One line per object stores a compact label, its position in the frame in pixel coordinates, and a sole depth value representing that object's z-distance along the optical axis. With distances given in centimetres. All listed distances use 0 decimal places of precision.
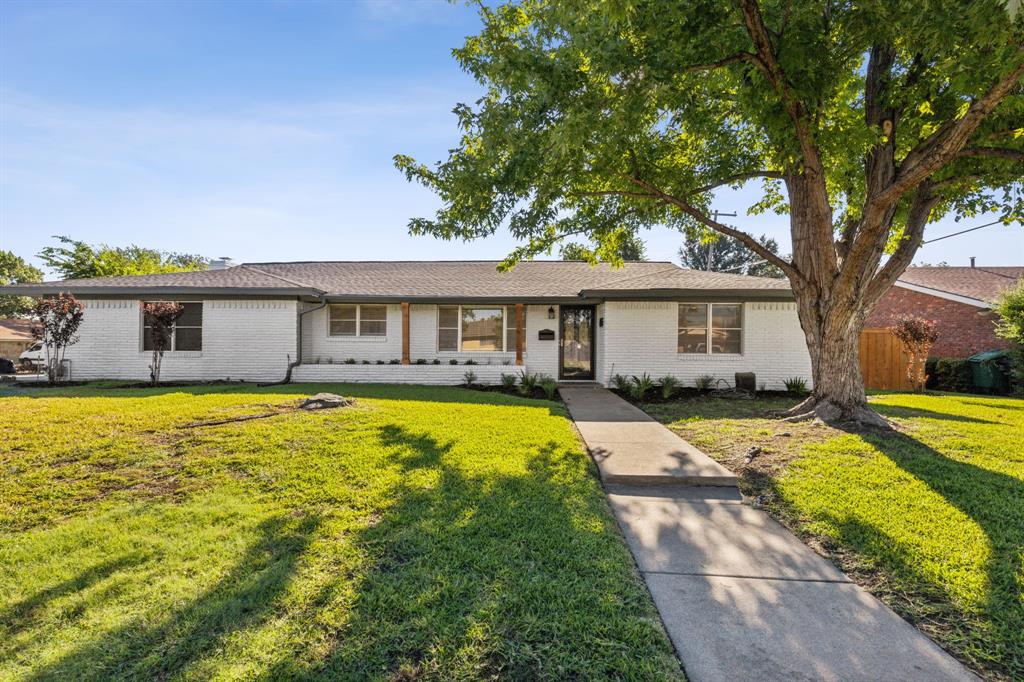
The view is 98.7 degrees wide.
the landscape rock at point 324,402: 747
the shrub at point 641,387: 1052
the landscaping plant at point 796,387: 1112
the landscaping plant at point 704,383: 1146
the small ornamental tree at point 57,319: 1079
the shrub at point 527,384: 1115
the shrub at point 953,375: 1327
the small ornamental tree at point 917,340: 1183
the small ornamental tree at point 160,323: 1094
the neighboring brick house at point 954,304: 1509
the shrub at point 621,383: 1126
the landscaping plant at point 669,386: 1062
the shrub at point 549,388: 1062
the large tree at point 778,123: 505
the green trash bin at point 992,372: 1267
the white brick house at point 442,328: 1177
